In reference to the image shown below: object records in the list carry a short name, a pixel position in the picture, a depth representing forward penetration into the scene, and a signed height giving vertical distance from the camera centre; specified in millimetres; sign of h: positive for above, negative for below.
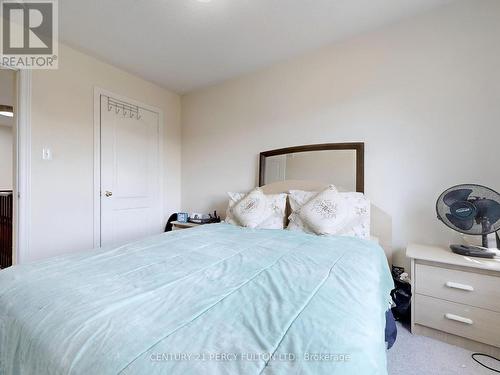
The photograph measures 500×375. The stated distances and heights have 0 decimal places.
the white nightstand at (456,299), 1456 -739
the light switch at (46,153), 2272 +323
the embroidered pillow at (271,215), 2273 -278
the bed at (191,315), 554 -398
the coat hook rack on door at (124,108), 2832 +999
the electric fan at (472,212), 1600 -176
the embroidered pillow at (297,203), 2119 -157
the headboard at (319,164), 2271 +244
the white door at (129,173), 2795 +179
